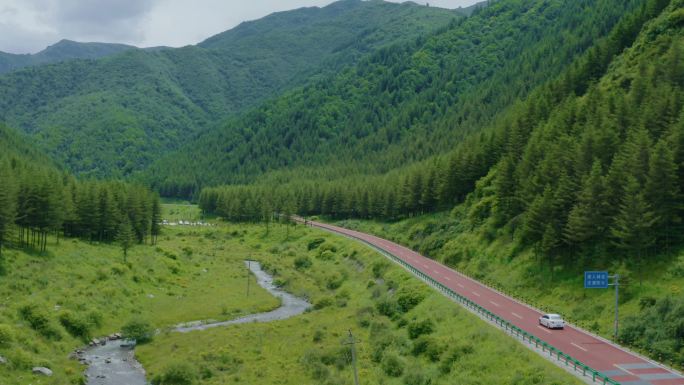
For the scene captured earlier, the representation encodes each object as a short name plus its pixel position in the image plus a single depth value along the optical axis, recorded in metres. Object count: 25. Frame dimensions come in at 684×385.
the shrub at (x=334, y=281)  97.81
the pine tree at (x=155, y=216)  138.62
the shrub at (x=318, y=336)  63.40
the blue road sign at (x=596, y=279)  50.34
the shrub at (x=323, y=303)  82.62
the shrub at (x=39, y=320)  60.41
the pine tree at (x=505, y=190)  88.12
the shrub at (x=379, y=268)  89.19
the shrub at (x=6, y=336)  53.19
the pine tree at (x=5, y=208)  75.94
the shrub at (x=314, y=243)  134.21
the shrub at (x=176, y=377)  52.19
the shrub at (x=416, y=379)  46.06
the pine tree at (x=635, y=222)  55.47
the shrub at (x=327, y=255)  119.44
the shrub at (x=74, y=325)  64.19
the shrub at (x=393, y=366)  50.00
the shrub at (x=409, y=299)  67.69
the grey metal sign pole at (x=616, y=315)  47.17
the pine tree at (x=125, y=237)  99.88
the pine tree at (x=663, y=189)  56.78
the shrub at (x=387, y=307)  68.75
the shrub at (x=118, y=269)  87.44
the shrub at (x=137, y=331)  65.75
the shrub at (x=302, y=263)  120.19
